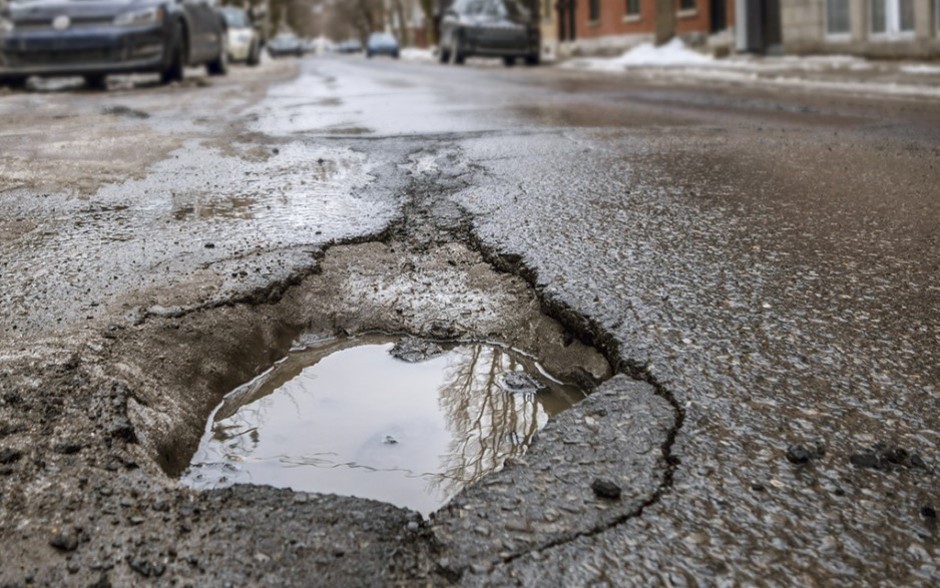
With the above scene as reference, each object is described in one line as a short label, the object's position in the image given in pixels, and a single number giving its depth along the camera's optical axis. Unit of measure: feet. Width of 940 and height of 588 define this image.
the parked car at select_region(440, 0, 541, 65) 76.38
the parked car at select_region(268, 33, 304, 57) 177.47
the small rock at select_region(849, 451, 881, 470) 5.94
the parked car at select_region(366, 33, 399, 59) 159.63
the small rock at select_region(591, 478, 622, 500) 5.59
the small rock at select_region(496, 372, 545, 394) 8.32
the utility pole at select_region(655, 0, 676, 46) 77.77
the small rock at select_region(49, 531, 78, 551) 5.29
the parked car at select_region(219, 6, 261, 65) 78.54
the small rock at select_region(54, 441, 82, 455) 6.26
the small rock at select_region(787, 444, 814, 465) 6.00
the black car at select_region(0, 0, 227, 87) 34.96
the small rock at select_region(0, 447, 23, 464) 6.12
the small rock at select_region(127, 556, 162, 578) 5.05
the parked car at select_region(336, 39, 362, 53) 267.18
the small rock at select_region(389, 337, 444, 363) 9.12
